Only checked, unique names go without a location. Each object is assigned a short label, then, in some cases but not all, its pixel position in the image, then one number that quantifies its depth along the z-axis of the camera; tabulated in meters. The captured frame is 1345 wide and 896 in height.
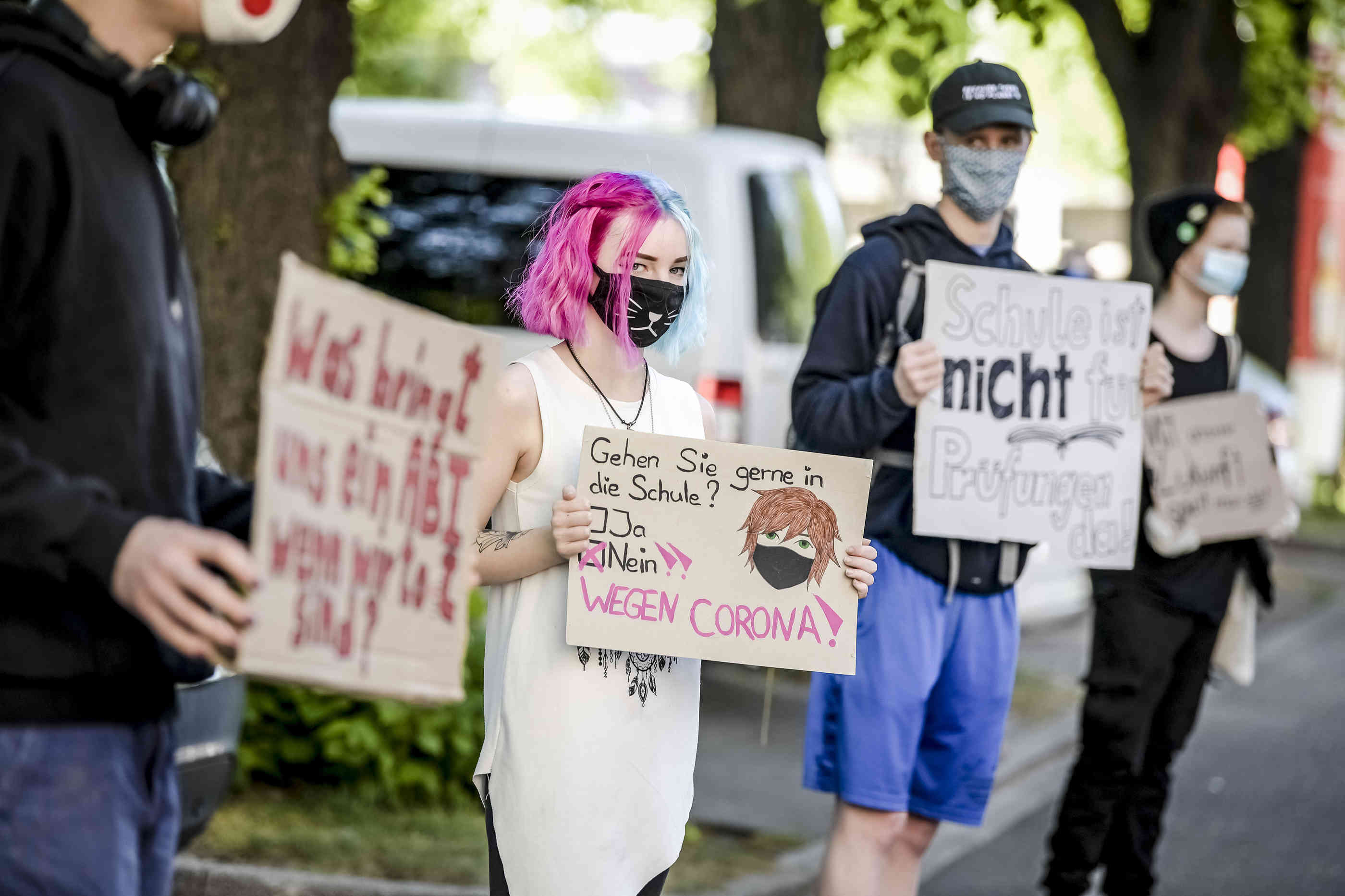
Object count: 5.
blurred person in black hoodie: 3.53
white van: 15.41
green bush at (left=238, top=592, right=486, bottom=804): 11.29
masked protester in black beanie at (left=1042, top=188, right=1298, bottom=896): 9.62
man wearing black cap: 7.42
